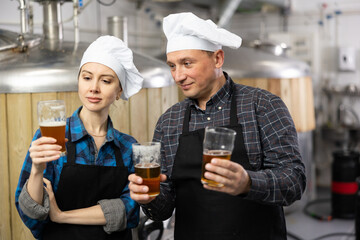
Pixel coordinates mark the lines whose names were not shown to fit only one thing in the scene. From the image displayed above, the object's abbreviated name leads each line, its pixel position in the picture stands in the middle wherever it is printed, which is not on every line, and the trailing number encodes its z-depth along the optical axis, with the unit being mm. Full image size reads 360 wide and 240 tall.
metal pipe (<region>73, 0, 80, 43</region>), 2920
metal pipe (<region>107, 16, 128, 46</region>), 3195
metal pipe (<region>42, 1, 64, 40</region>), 3023
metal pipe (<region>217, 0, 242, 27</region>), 5199
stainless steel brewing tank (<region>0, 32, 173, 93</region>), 2369
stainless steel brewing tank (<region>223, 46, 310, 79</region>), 4375
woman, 1703
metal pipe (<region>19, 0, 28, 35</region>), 2576
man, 1683
